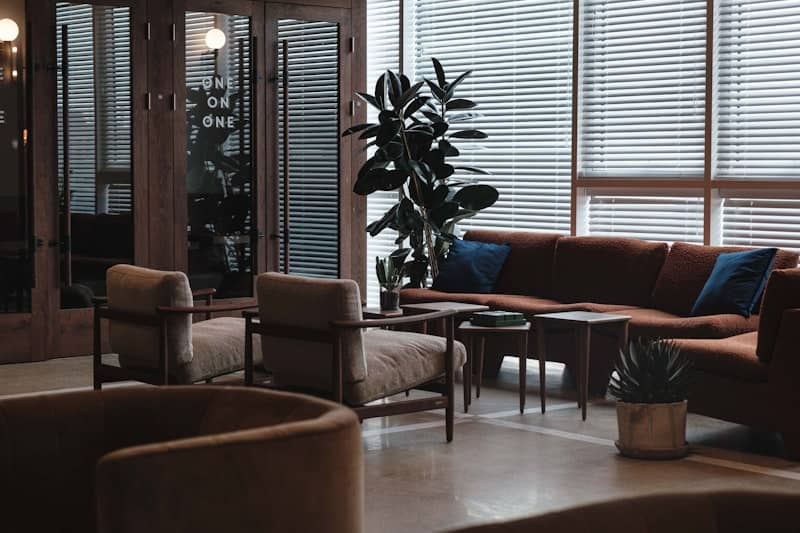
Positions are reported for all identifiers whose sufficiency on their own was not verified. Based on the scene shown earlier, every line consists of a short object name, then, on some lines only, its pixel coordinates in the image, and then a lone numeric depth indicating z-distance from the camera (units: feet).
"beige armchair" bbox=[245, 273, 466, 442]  17.34
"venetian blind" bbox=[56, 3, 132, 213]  28.14
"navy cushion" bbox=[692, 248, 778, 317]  22.15
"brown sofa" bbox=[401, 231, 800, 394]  22.57
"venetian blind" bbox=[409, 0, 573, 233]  28.96
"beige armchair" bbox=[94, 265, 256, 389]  18.42
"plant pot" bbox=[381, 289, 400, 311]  24.47
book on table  22.21
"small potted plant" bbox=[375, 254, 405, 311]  28.17
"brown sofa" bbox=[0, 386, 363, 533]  7.82
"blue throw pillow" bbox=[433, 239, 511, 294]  27.22
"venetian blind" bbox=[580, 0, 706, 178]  25.96
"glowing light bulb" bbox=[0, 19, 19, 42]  27.09
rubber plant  28.19
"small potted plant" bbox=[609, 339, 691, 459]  17.95
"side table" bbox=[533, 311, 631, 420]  21.47
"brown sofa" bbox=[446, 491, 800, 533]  6.11
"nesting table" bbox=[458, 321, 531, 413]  21.86
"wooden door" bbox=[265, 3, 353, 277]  31.30
